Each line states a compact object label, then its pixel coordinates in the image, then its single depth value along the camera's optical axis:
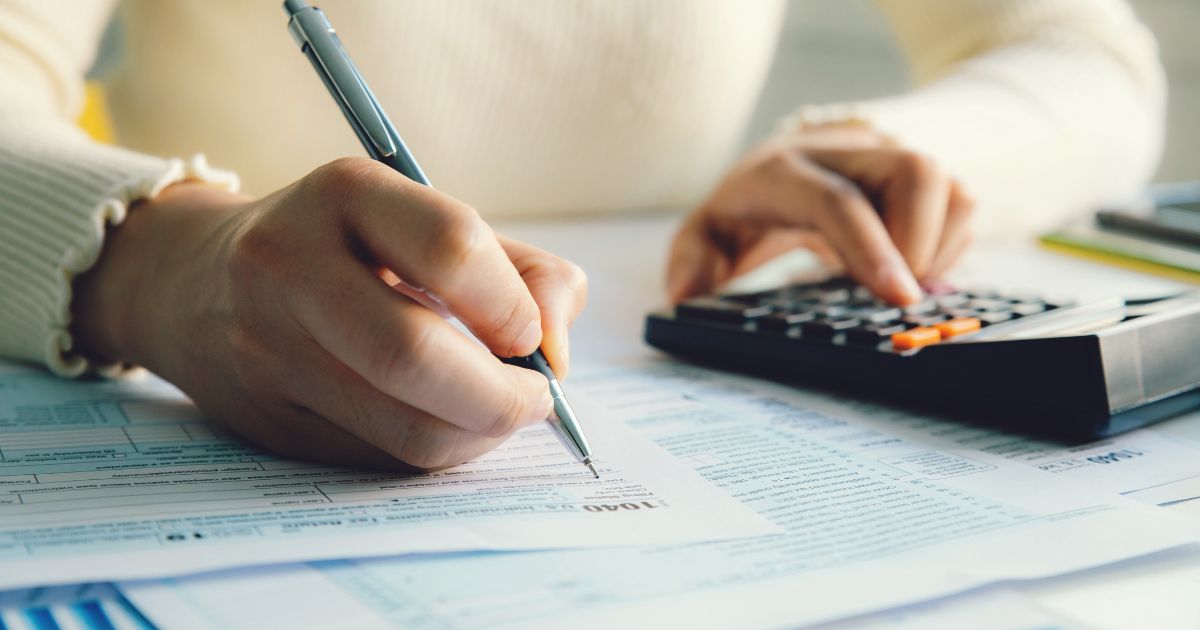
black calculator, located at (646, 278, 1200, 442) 0.31
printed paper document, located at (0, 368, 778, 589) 0.22
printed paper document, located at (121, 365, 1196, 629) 0.20
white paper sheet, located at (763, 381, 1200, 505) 0.28
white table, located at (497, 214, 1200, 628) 0.21
